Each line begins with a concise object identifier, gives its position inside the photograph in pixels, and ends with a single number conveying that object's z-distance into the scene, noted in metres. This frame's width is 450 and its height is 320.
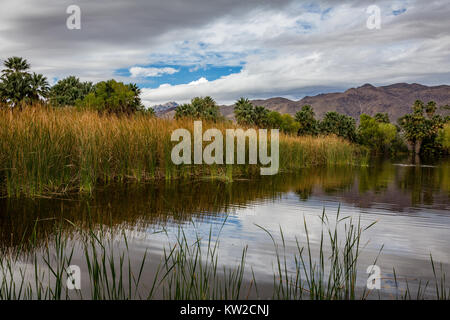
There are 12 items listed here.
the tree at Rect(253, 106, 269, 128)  45.21
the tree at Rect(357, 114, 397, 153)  71.00
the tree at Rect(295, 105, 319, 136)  58.88
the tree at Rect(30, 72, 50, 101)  43.91
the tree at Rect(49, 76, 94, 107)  46.66
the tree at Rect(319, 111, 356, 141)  61.38
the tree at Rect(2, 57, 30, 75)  45.03
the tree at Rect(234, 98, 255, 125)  44.06
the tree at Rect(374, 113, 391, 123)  86.56
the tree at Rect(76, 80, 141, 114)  40.28
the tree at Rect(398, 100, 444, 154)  68.19
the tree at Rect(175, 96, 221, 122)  43.38
